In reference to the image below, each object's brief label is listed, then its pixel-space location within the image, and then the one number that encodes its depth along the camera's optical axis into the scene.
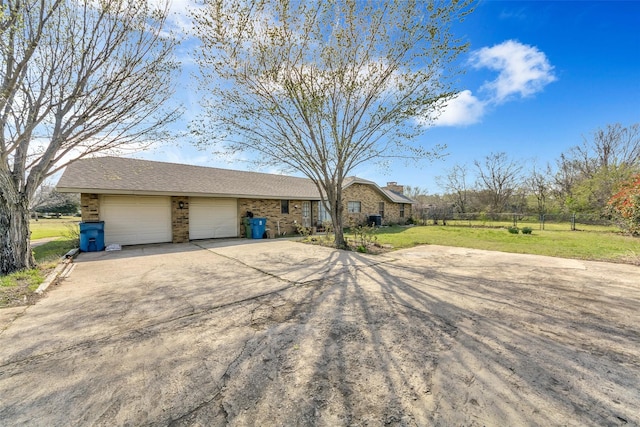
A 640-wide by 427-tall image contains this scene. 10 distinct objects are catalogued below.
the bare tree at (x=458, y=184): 32.19
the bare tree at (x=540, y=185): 30.47
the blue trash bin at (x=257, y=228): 12.30
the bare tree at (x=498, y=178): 31.16
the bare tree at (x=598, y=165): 21.27
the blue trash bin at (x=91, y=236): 8.34
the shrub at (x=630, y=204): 9.81
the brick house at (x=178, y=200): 9.34
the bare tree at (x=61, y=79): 5.22
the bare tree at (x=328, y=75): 7.25
